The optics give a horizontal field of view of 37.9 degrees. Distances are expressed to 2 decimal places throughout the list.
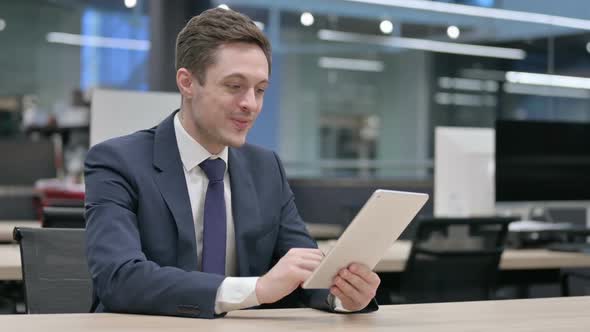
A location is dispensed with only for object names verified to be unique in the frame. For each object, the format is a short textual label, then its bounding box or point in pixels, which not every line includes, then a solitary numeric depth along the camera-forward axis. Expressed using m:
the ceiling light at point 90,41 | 8.54
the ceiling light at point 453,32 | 8.42
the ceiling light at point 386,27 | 8.42
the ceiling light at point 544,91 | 8.01
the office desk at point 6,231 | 3.91
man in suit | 1.63
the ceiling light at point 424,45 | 8.41
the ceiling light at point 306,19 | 8.38
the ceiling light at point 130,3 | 7.48
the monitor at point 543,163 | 3.97
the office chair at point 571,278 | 3.70
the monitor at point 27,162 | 5.23
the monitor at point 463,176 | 4.16
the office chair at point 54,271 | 2.03
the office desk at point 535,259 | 3.49
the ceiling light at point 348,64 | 8.56
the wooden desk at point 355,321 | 1.50
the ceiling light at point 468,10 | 8.21
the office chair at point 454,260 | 3.26
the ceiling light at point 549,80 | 7.97
